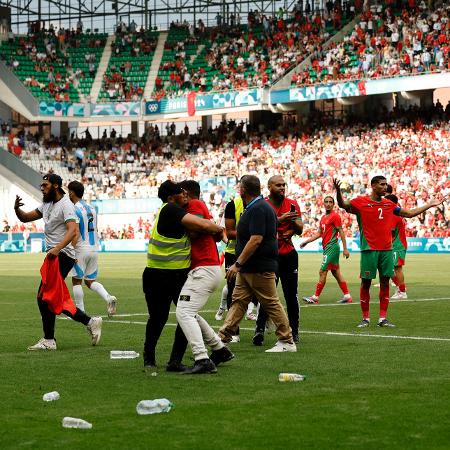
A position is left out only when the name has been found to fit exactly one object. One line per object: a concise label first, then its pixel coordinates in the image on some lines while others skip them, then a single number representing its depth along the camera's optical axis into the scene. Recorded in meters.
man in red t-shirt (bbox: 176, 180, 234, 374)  10.94
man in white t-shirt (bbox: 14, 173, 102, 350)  13.41
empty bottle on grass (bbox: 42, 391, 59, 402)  9.26
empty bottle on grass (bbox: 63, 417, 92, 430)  7.95
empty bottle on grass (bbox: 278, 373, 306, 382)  10.33
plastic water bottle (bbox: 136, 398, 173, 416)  8.52
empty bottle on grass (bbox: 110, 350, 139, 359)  12.34
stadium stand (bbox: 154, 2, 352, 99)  61.59
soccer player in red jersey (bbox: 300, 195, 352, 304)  21.30
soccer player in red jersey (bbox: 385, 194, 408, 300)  22.17
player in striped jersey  17.53
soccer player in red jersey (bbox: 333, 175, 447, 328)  15.75
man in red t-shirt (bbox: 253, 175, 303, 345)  13.66
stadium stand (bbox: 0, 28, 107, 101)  68.44
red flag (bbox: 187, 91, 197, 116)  64.31
